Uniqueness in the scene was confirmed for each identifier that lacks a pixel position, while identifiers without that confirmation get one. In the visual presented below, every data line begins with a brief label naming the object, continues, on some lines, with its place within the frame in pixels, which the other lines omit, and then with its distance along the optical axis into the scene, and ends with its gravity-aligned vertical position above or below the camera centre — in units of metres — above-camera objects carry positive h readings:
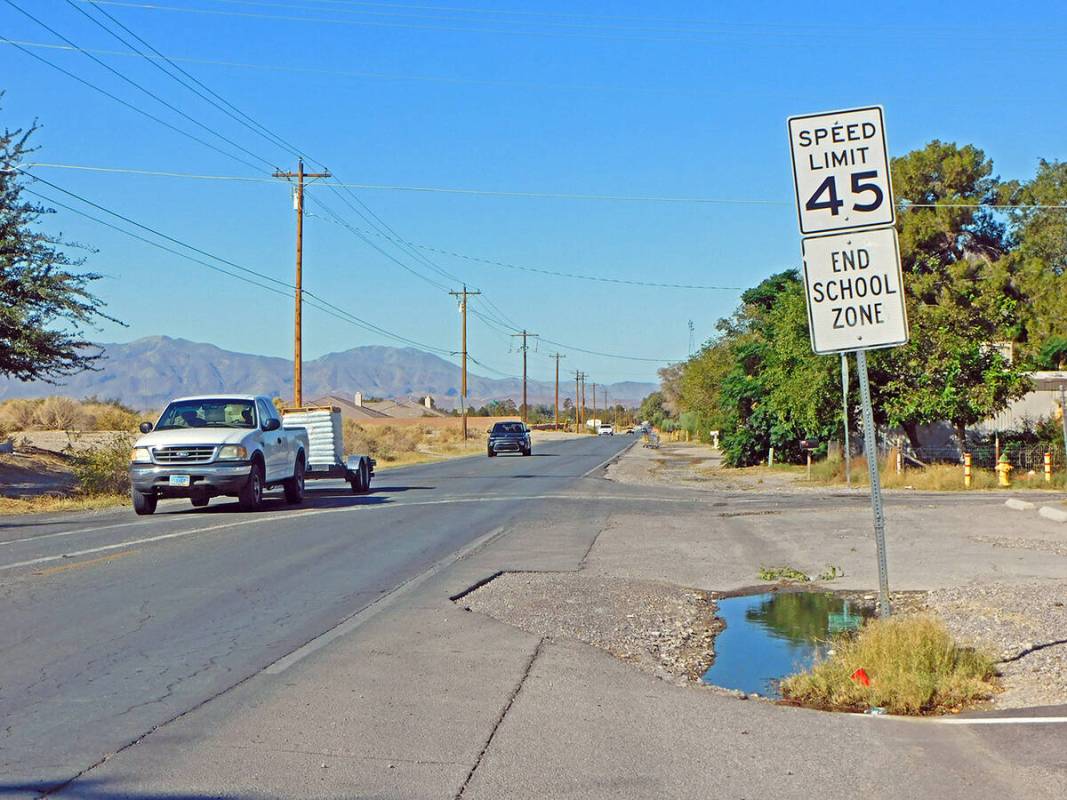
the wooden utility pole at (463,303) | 83.81 +12.90
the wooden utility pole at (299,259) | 44.84 +8.61
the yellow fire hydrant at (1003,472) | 32.41 +0.25
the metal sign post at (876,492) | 8.94 -0.05
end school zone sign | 8.89 +1.38
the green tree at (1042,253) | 58.59 +11.44
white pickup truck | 21.88 +0.82
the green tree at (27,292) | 28.27 +4.79
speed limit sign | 8.97 +2.26
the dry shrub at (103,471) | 28.77 +0.70
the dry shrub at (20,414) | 58.27 +4.27
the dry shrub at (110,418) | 56.12 +3.86
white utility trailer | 28.64 +1.09
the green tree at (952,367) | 35.03 +3.28
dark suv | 63.44 +2.65
